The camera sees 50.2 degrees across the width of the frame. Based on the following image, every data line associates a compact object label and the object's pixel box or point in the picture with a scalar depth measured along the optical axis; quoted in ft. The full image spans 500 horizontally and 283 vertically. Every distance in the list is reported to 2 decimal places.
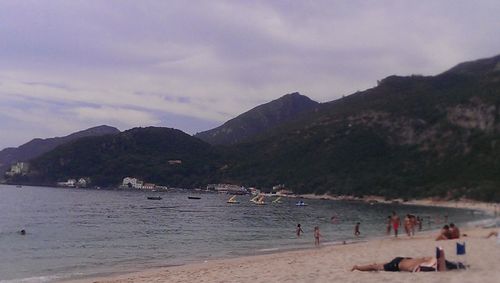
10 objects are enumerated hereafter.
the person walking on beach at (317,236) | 111.14
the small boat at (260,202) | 343.26
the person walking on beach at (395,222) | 118.73
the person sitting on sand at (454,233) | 92.79
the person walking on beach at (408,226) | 122.31
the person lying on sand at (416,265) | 47.57
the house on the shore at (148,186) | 541.46
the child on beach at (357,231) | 132.97
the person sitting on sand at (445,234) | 92.17
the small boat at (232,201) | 347.07
